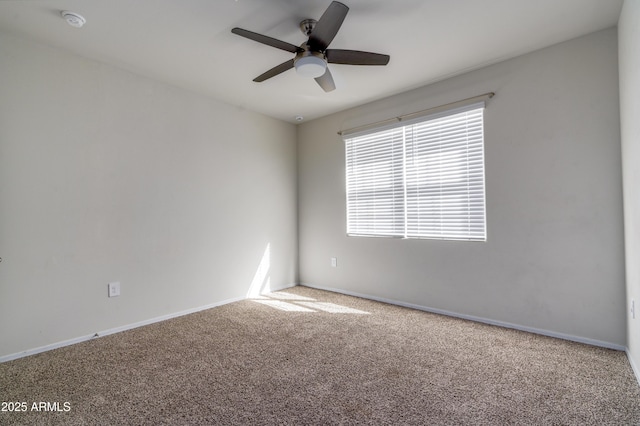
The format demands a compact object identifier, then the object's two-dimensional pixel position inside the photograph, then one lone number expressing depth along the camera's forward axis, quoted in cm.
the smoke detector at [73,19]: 213
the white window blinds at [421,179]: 310
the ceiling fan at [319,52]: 192
